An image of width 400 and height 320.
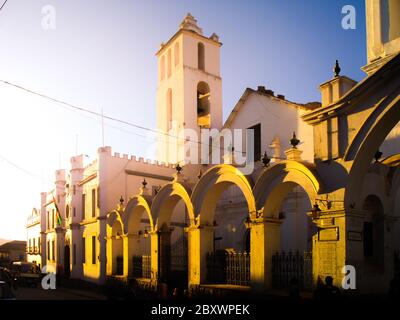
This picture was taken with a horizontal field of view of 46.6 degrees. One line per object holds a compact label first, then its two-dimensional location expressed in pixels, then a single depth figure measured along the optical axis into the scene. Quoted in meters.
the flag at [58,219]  32.74
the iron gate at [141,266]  20.03
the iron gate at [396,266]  12.98
